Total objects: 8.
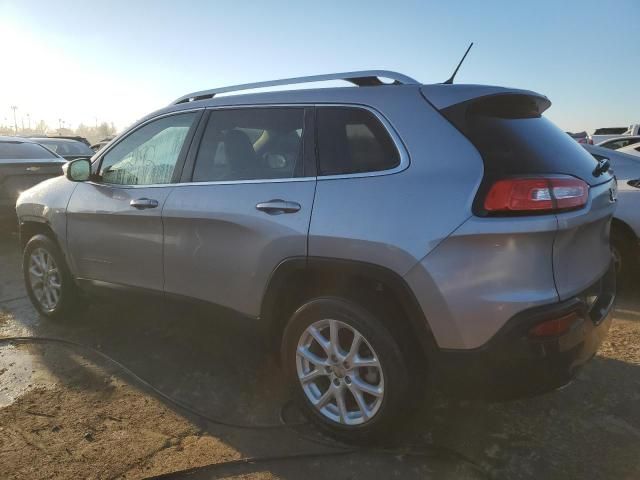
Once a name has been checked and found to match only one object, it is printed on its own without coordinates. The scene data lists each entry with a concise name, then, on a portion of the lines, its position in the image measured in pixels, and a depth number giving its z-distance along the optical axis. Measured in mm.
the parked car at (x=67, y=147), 12578
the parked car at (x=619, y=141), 11578
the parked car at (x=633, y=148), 6291
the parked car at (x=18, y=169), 7102
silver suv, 2041
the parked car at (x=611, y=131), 19000
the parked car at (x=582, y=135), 21938
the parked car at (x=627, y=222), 4418
